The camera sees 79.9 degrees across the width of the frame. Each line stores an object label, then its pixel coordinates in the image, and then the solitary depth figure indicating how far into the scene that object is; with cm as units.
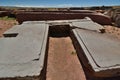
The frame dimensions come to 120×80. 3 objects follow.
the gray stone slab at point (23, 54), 162
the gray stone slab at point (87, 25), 342
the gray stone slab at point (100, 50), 178
